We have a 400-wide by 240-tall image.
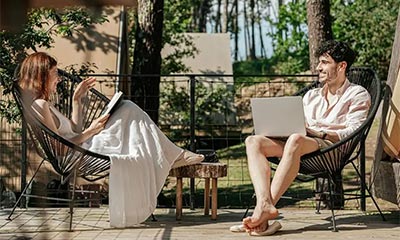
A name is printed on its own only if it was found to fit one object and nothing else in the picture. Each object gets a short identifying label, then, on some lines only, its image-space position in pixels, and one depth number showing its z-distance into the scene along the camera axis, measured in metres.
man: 3.30
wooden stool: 3.66
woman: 3.43
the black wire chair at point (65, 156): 3.34
